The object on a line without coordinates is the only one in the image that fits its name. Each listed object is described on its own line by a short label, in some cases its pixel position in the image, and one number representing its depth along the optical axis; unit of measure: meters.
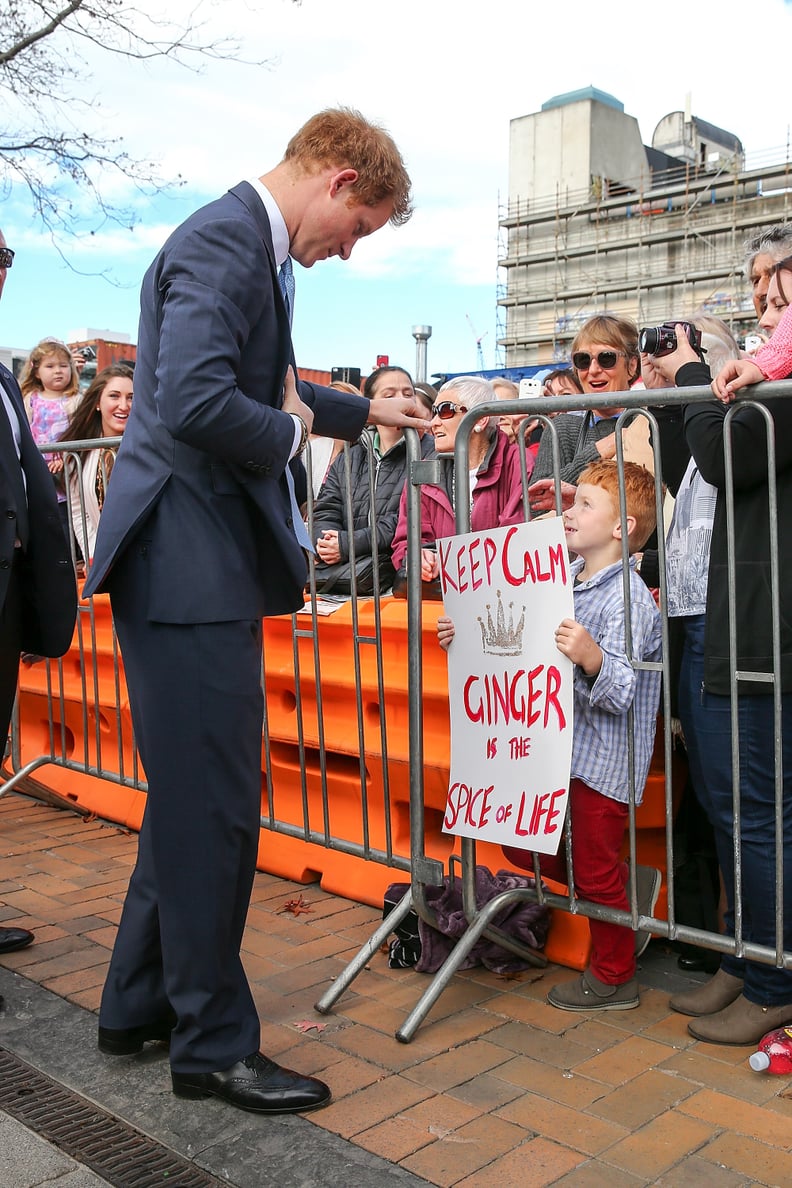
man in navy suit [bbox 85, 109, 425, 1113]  2.79
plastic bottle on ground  3.10
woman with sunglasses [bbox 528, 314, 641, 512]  4.87
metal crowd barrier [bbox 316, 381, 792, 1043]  3.11
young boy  3.35
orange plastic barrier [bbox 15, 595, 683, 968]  4.07
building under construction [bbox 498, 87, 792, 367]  53.00
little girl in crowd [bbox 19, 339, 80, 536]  7.41
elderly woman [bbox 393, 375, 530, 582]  4.60
